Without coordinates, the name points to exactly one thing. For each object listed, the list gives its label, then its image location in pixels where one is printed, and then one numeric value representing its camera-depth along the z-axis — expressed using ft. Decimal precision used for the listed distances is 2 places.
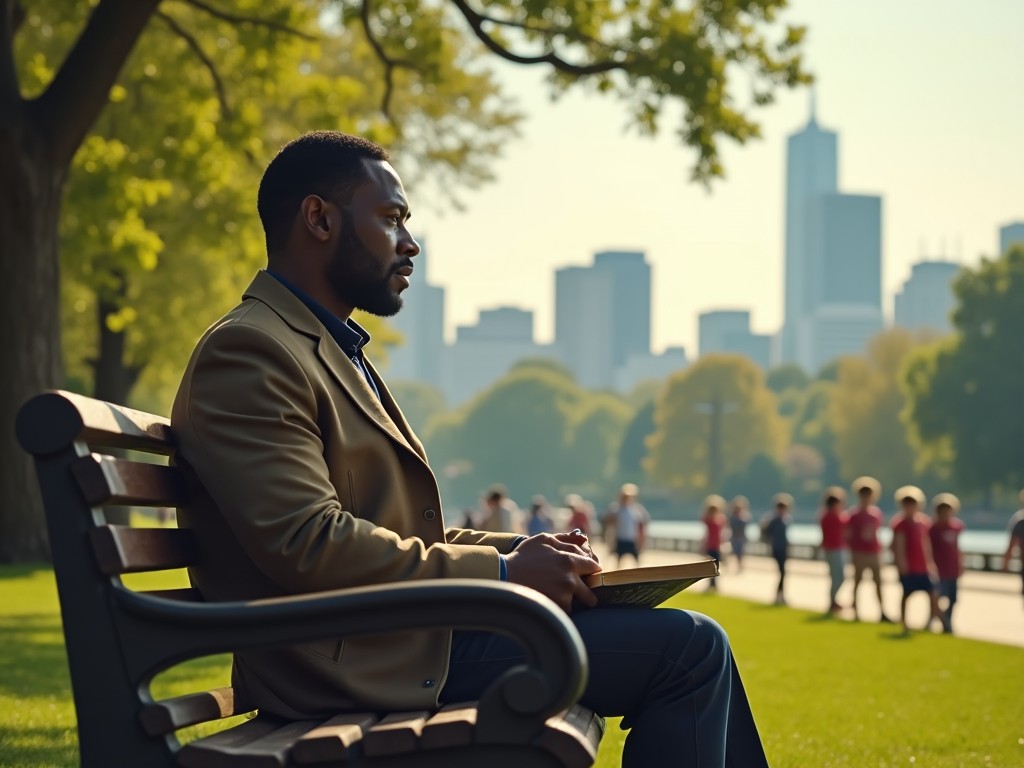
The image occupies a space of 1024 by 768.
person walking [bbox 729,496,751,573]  127.54
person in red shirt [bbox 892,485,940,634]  63.21
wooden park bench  8.41
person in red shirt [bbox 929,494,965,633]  65.00
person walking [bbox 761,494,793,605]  85.46
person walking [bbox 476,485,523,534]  77.25
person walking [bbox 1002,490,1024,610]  68.59
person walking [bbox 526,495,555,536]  92.63
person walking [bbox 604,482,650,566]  93.45
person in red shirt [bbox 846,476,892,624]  70.74
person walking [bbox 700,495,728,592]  103.50
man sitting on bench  9.65
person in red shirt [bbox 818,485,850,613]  75.66
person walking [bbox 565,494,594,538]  111.86
